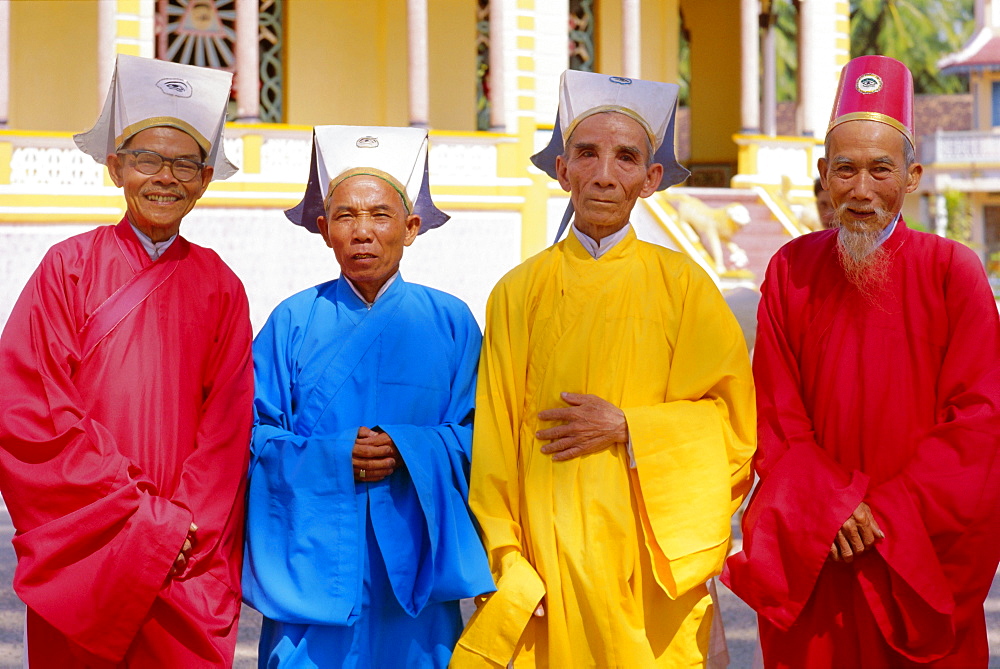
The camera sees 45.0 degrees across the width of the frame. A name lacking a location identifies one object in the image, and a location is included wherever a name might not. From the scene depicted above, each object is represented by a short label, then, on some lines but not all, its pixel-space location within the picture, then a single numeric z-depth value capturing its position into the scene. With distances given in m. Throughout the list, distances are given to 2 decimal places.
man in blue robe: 3.58
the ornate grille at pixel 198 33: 15.41
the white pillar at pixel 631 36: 16.16
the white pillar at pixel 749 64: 17.19
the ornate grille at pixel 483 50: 17.44
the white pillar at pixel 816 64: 18.06
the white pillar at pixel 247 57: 14.42
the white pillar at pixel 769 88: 18.88
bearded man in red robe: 3.36
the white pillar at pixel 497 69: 15.77
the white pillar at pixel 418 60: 15.22
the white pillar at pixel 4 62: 13.29
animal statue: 14.85
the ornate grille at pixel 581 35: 17.86
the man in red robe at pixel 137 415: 3.39
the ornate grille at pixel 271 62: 16.20
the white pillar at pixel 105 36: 13.75
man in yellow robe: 3.48
